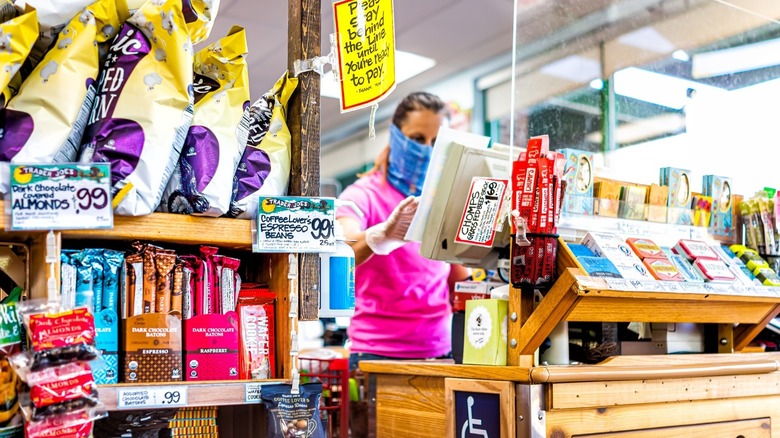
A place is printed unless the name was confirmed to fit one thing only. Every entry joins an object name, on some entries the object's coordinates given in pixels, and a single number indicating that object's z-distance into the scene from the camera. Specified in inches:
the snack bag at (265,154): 65.2
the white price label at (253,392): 62.5
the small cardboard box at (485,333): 79.8
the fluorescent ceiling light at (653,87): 111.7
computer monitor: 91.9
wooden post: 67.5
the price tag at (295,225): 64.5
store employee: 122.0
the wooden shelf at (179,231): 58.9
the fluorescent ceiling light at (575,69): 105.0
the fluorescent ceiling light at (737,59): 120.4
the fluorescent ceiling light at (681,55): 118.3
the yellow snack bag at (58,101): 54.8
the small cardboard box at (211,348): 62.8
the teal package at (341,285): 70.1
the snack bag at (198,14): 61.7
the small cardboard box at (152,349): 60.1
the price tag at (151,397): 57.7
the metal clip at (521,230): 77.4
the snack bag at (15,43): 54.2
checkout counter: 74.7
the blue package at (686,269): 87.2
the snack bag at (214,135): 61.6
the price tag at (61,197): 53.4
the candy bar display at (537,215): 77.1
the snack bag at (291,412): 61.2
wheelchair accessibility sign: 76.6
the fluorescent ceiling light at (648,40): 115.0
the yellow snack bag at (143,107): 57.4
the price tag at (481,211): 86.2
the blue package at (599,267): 76.7
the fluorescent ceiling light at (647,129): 107.8
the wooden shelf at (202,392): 57.3
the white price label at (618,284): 76.2
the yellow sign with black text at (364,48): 75.2
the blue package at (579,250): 78.7
